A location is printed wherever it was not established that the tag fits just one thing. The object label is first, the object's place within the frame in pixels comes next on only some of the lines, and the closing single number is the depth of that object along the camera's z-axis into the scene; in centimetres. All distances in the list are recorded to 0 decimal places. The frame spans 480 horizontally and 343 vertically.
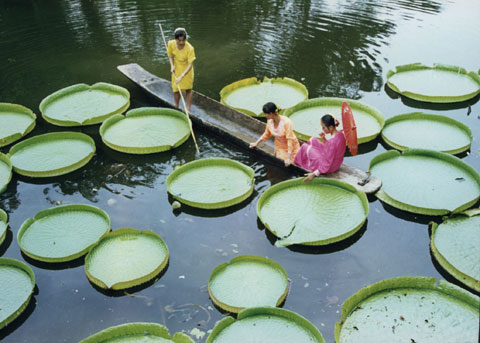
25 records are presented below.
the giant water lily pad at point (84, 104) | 670
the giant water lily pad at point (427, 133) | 568
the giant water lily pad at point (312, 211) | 440
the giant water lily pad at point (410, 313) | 341
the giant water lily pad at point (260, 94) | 680
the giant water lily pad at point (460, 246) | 393
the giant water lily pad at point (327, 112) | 599
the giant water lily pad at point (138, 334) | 347
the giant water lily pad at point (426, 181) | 469
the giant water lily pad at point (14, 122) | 631
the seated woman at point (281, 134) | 516
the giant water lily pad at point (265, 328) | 343
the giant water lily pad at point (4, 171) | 539
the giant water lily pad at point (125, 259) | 407
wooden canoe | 506
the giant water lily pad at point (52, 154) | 567
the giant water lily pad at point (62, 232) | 438
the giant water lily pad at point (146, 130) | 600
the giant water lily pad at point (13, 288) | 381
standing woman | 616
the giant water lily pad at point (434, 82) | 688
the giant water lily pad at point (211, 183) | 497
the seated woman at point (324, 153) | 486
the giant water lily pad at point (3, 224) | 466
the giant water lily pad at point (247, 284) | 378
